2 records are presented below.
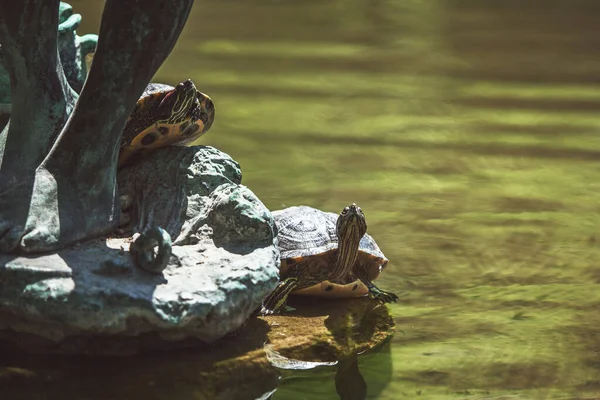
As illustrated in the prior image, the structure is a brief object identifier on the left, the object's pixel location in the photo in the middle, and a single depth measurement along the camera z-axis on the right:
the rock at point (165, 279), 4.53
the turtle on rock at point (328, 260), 5.57
